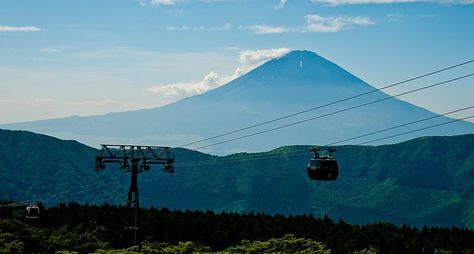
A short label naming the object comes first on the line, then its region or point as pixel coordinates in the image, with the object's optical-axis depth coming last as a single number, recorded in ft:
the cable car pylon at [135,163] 170.81
